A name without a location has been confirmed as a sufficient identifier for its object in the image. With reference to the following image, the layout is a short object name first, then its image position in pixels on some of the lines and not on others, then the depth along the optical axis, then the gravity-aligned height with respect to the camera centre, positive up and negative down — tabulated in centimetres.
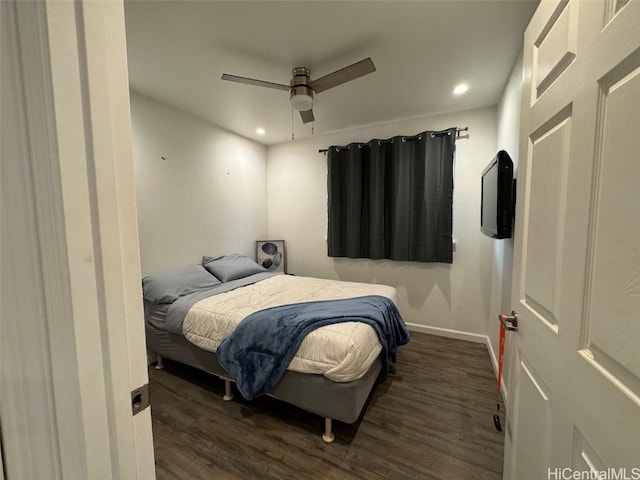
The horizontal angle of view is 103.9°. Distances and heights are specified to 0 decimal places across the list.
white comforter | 157 -75
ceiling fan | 173 +105
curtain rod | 287 +102
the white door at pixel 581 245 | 53 -7
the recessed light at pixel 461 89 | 233 +125
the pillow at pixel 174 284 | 234 -61
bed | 160 -81
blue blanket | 168 -82
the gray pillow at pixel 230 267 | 299 -55
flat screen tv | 165 +15
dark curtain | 296 +29
